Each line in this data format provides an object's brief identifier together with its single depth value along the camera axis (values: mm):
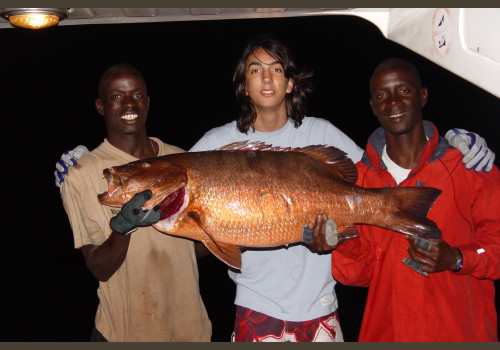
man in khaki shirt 2816
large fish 2504
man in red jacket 2408
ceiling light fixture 2455
